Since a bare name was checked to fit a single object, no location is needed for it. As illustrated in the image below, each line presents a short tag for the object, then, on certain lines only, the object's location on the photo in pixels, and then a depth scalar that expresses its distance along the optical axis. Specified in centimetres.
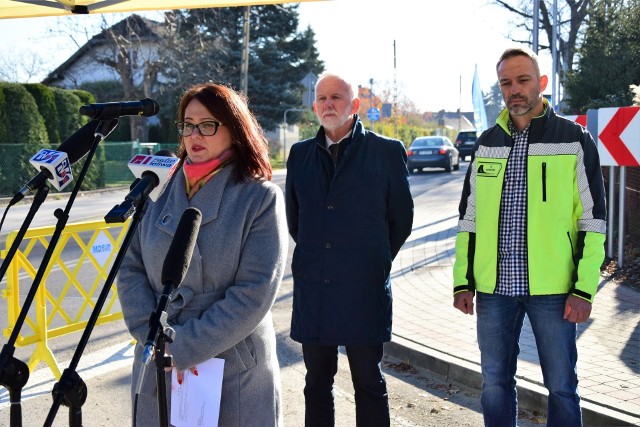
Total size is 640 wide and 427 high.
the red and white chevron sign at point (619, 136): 871
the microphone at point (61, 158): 251
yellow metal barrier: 591
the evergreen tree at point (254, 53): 4094
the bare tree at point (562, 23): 3556
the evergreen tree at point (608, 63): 1856
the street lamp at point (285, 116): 4368
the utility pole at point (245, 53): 3744
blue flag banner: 1848
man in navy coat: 391
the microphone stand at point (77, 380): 213
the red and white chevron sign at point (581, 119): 1028
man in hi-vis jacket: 360
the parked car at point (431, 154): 3225
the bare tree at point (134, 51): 3898
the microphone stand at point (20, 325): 235
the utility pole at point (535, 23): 2450
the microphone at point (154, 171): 249
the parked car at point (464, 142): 4488
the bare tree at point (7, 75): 4081
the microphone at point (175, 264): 215
